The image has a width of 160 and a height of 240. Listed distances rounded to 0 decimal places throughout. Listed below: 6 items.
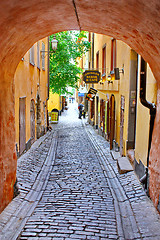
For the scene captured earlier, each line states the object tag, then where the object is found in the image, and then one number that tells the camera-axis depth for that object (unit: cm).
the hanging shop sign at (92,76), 1630
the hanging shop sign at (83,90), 2892
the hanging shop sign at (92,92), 1928
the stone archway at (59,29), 419
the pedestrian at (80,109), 3000
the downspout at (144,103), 647
